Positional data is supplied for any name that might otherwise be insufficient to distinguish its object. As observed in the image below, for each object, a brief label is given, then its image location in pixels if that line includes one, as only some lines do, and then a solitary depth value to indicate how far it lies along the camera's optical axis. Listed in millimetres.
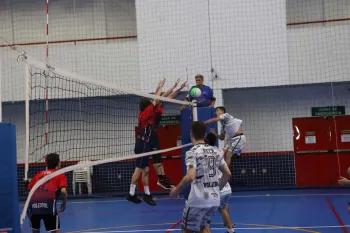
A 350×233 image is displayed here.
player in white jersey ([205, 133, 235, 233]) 8836
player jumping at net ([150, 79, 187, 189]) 10183
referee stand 10016
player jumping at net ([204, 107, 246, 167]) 10530
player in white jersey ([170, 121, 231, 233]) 6215
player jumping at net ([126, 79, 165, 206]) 9188
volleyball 9922
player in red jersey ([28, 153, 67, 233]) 7445
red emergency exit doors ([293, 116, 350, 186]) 16016
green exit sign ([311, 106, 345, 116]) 16094
